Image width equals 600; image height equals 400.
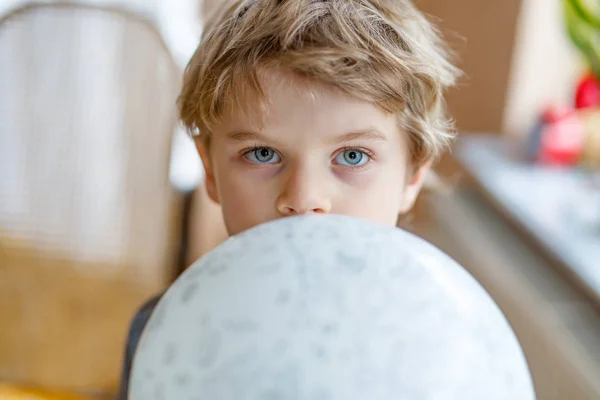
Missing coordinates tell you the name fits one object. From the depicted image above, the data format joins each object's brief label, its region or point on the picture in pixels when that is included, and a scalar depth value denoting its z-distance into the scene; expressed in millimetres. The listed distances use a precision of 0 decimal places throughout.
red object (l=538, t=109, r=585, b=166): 1328
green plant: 1125
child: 712
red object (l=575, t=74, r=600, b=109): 1347
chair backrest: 1258
